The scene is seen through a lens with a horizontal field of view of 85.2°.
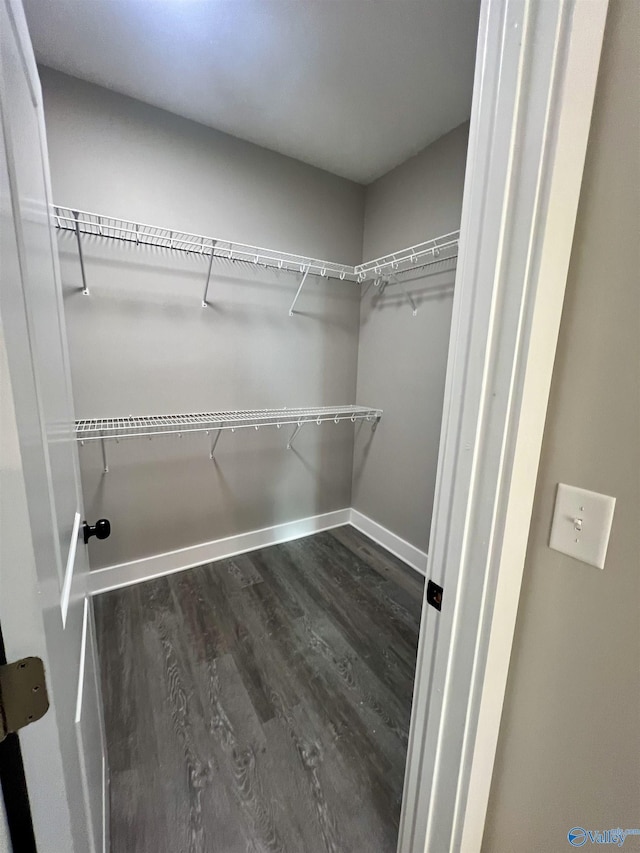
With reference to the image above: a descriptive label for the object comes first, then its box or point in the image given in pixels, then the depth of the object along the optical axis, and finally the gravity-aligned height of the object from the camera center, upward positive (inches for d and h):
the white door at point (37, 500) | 14.0 -6.9
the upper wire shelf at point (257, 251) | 66.7 +25.2
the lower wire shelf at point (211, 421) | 70.2 -13.5
